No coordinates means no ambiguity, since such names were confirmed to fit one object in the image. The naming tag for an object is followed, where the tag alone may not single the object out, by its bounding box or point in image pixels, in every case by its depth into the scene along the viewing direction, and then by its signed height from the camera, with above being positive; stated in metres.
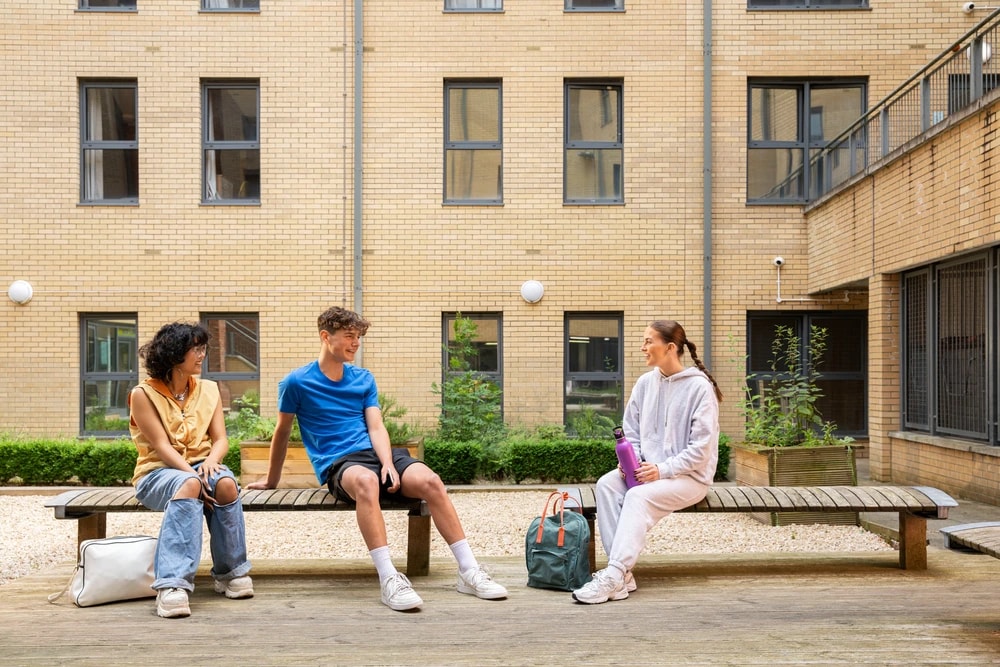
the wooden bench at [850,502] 5.31 -0.95
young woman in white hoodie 4.90 -0.66
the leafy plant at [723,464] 11.05 -1.48
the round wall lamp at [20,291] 12.62 +0.84
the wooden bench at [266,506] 5.20 -0.95
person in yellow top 4.73 -0.70
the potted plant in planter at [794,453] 7.80 -0.97
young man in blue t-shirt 4.83 -0.61
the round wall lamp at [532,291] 12.72 +0.84
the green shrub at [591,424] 12.07 -1.08
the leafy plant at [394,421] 10.73 -0.97
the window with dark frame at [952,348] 8.67 +0.00
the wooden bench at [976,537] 4.23 -0.98
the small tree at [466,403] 11.53 -0.76
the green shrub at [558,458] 10.95 -1.39
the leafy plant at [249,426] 10.72 -1.02
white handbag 4.81 -1.24
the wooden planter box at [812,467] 7.78 -1.08
